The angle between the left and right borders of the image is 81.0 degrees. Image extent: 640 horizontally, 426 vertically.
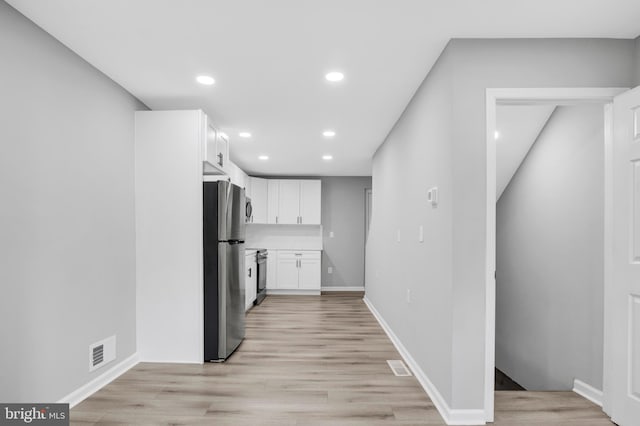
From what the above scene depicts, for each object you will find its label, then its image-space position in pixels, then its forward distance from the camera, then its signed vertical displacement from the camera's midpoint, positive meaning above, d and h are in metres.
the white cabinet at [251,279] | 5.69 -1.10
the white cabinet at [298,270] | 7.44 -1.20
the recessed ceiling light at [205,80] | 3.02 +1.06
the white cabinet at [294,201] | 7.69 +0.18
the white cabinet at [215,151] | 3.67 +0.62
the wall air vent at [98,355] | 2.82 -1.11
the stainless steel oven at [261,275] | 6.52 -1.18
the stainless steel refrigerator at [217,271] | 3.51 -0.58
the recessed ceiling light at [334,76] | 2.92 +1.06
